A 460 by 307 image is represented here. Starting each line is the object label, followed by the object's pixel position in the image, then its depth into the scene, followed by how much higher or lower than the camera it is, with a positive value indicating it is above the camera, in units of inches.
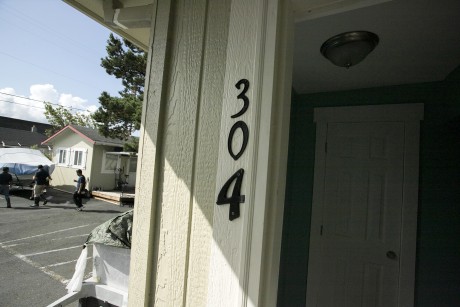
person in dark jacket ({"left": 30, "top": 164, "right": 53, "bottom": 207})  371.4 -43.4
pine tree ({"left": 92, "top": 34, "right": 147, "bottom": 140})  463.5 +132.2
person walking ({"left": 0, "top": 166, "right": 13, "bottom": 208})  349.4 -43.6
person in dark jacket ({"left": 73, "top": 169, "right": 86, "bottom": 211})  358.0 -50.8
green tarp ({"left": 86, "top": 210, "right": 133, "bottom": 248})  58.9 -17.5
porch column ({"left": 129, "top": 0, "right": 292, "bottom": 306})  31.0 +2.1
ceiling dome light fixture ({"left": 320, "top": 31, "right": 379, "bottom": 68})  60.5 +33.3
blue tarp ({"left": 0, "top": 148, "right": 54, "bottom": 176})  499.8 -12.8
